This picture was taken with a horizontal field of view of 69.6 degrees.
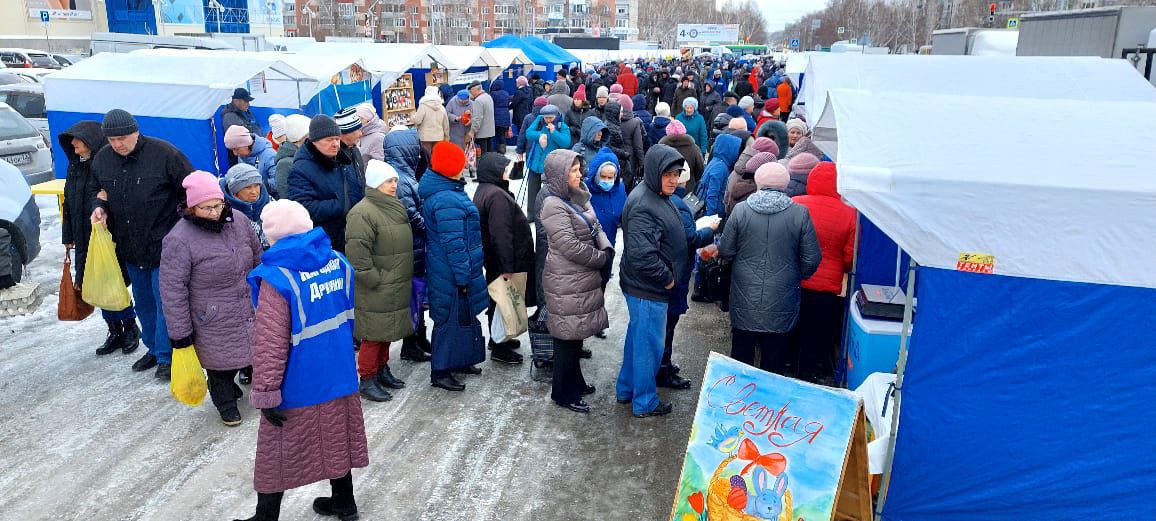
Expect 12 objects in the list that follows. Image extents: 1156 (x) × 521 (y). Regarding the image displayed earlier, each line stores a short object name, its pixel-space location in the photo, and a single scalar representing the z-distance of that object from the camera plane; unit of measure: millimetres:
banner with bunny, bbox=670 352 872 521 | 3363
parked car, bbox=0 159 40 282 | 7309
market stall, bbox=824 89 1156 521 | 3117
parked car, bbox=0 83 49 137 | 14727
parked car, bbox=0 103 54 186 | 11109
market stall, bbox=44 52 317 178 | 9945
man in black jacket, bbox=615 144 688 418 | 4742
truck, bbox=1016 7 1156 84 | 10327
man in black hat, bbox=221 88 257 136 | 9828
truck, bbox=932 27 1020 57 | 15602
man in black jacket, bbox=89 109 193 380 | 5297
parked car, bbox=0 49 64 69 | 27344
